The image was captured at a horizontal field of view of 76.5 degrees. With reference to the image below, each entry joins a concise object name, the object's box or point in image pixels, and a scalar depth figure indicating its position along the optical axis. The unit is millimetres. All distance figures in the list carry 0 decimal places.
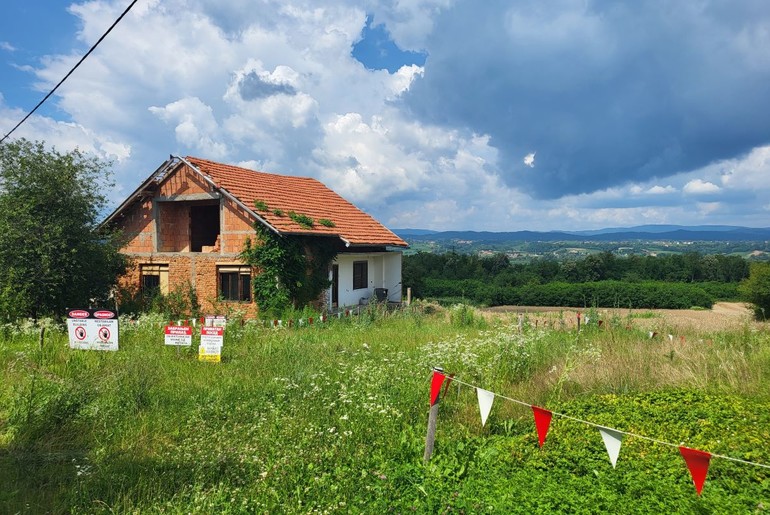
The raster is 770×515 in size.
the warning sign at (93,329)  9391
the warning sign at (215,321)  10431
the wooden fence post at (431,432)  5051
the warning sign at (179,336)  9523
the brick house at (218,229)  17438
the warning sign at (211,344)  9312
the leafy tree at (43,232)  13180
